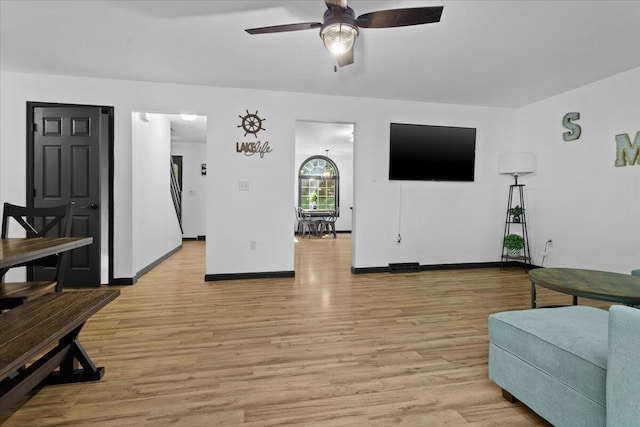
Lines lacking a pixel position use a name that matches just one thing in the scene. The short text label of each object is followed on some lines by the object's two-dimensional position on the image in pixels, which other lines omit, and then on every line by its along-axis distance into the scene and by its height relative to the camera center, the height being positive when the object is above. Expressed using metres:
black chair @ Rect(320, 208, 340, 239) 9.17 -0.67
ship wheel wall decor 4.33 +1.02
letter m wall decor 3.64 +0.65
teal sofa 1.08 -0.66
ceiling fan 1.99 +1.18
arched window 10.67 +0.53
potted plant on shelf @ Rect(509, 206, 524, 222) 4.92 -0.11
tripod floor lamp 4.70 -0.17
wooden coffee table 1.85 -0.51
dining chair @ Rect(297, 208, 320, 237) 9.29 -0.67
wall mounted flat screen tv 4.82 +0.77
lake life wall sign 4.32 +0.89
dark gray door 3.84 +0.29
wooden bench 1.19 -0.57
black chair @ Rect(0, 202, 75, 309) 1.96 -0.48
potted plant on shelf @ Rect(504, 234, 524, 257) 4.89 -0.61
